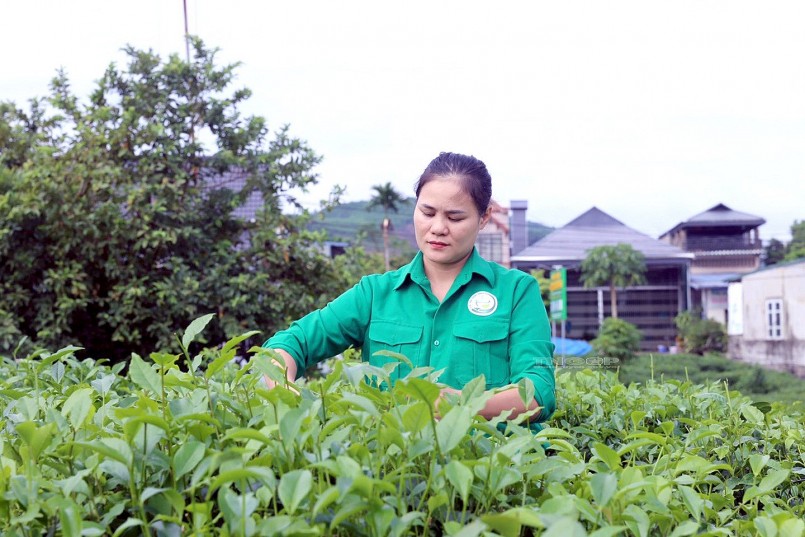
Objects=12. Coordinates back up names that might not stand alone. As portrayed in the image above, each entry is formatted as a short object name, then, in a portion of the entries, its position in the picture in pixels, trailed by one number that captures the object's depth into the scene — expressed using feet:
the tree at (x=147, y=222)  16.63
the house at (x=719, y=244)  130.93
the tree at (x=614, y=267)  121.70
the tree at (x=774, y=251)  146.20
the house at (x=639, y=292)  127.54
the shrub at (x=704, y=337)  98.58
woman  6.28
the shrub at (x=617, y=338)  71.20
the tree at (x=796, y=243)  139.44
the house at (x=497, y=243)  137.69
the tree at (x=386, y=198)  150.82
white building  63.62
